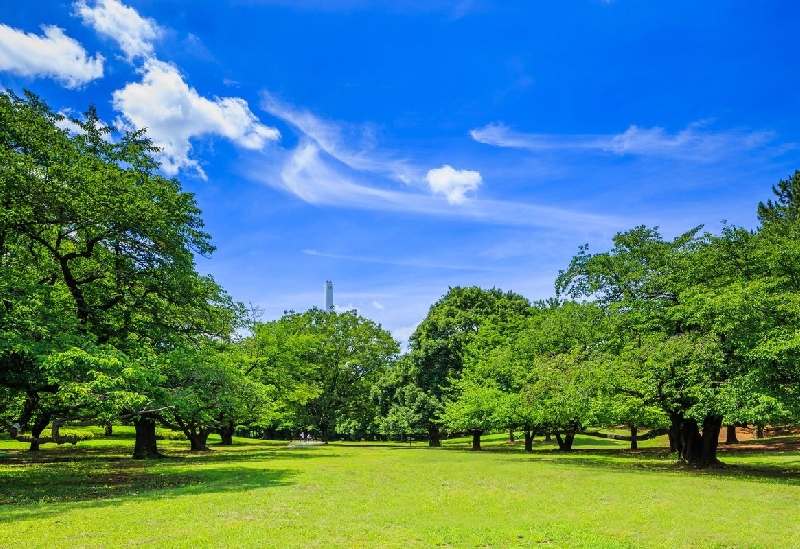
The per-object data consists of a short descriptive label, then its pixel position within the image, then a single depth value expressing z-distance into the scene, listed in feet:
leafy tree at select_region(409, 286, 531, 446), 167.94
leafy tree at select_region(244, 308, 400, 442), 184.55
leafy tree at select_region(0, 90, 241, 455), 55.36
